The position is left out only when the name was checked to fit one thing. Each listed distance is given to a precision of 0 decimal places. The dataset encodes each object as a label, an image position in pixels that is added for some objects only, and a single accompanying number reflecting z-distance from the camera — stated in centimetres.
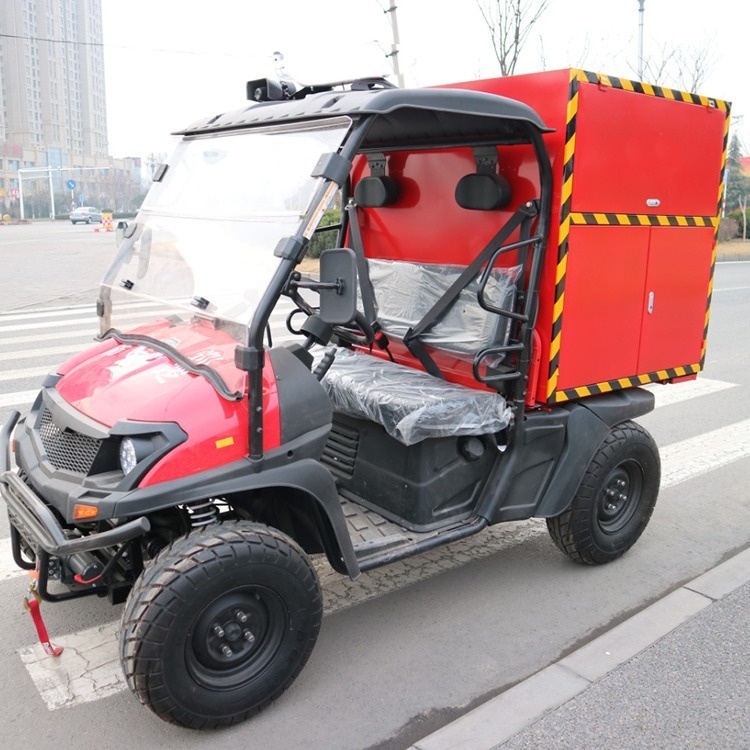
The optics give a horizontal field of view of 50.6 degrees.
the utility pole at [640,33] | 2292
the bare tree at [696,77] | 2856
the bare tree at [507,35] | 1733
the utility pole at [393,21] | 1294
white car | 5072
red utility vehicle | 292
